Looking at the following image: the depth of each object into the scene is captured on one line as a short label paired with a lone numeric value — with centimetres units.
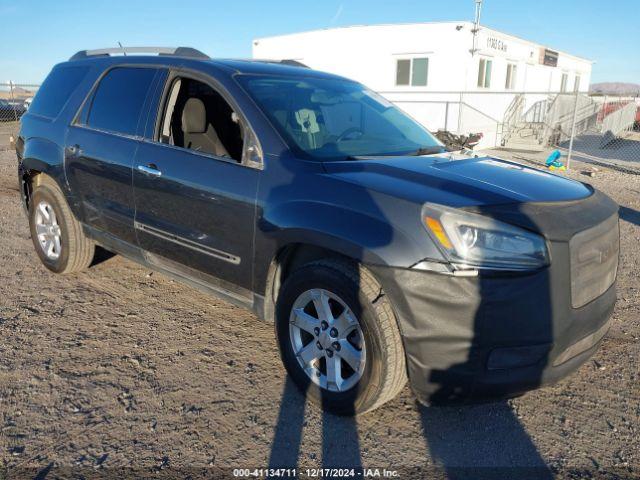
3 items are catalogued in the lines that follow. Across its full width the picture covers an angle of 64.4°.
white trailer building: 1625
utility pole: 1596
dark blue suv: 232
